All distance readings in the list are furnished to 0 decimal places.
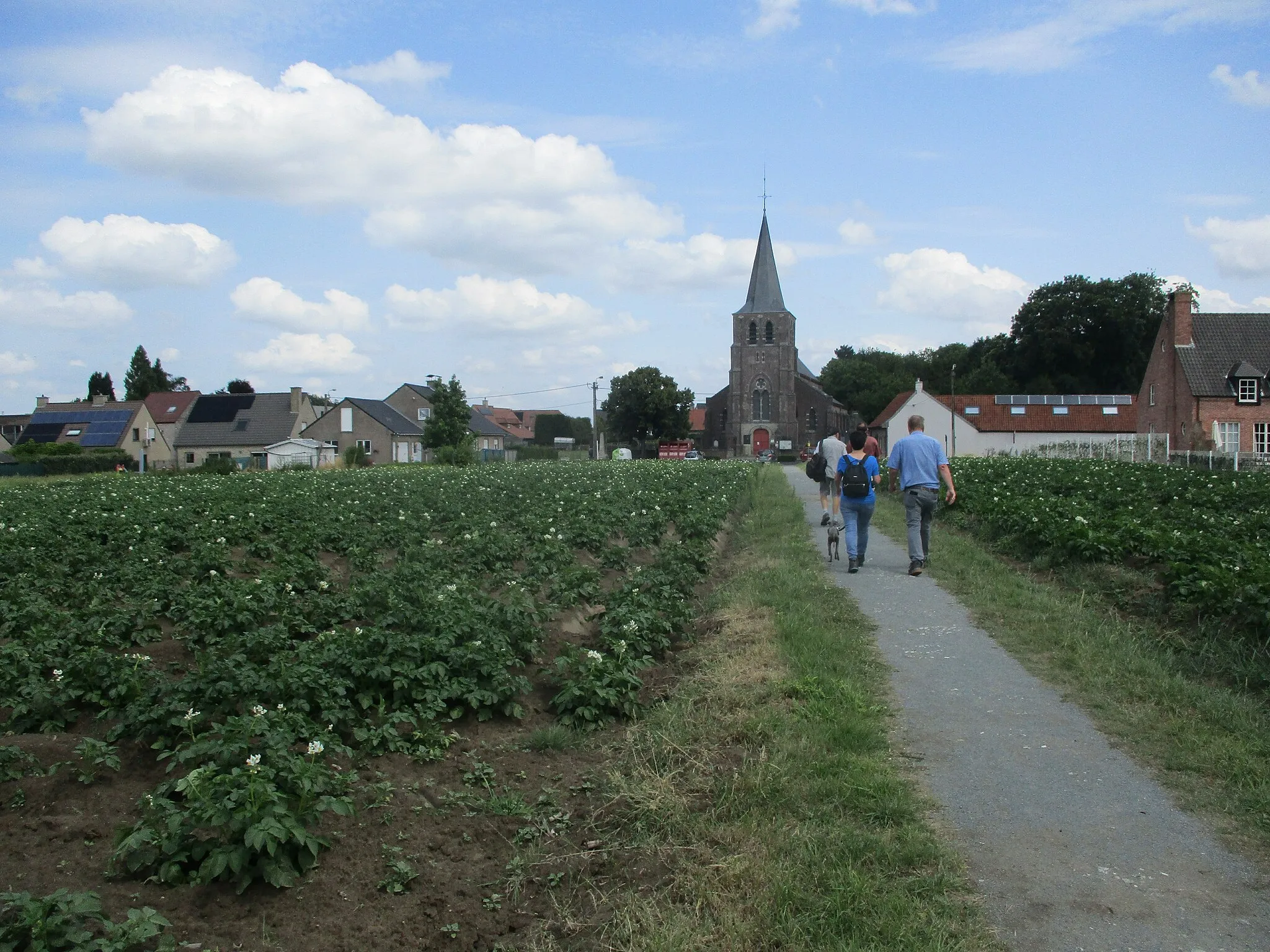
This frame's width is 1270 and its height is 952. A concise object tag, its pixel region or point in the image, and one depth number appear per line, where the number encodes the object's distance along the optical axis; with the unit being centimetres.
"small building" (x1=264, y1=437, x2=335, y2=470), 7075
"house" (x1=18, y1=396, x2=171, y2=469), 7531
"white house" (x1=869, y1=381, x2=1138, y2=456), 7238
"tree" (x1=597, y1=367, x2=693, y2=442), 10331
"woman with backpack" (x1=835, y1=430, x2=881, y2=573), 1235
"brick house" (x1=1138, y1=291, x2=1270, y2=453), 5019
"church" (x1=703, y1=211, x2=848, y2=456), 10481
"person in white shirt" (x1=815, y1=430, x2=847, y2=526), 1650
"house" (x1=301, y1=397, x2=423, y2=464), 7650
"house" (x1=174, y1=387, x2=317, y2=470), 7975
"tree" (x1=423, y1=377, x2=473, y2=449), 6838
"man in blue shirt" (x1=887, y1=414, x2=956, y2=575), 1193
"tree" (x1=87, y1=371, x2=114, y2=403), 11794
